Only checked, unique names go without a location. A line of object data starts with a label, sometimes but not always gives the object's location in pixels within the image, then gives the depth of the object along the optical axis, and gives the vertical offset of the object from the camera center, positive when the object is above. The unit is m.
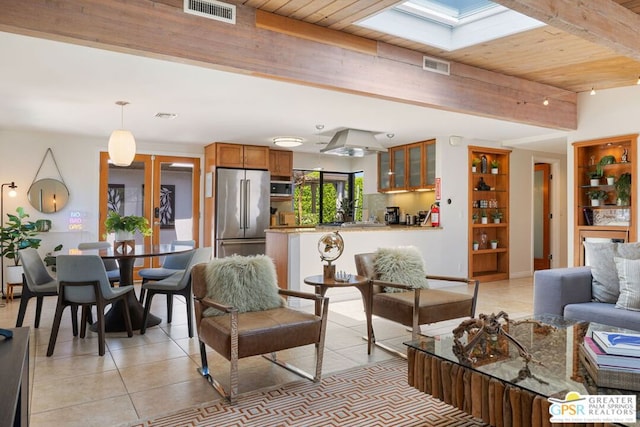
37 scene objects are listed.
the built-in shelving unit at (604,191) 5.43 +0.36
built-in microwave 7.76 +0.51
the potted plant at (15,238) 5.52 -0.31
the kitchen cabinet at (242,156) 7.14 +1.03
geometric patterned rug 2.37 -1.12
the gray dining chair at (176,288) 4.04 -0.67
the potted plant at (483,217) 7.33 +0.01
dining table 4.02 -0.66
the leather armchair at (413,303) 3.41 -0.70
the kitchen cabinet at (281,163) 7.81 +0.97
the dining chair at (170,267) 4.61 -0.58
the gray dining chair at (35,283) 3.86 -0.62
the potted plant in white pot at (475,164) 7.20 +0.90
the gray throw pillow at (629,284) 3.18 -0.50
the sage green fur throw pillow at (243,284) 3.02 -0.48
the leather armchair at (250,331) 2.61 -0.72
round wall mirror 6.30 +0.31
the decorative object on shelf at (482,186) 7.34 +0.54
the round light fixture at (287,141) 6.43 +1.13
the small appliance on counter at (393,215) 8.20 +0.04
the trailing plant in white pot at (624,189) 5.47 +0.37
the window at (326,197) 8.64 +0.42
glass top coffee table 1.87 -0.71
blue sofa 3.23 -0.65
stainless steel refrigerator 7.12 +0.10
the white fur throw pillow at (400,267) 3.84 -0.44
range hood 6.00 +1.03
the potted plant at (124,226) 4.31 -0.10
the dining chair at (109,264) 4.52 -0.53
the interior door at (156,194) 6.96 +0.37
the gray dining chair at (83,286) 3.44 -0.57
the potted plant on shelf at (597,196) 5.77 +0.29
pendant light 4.54 +0.73
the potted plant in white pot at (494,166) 7.37 +0.89
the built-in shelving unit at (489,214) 7.28 +0.06
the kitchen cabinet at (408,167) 7.11 +0.88
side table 3.33 -0.52
